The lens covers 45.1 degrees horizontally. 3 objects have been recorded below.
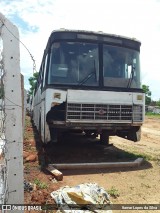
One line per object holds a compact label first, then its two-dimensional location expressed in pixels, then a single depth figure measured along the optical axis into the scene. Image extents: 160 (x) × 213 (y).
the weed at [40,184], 3.42
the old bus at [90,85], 4.75
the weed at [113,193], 3.34
